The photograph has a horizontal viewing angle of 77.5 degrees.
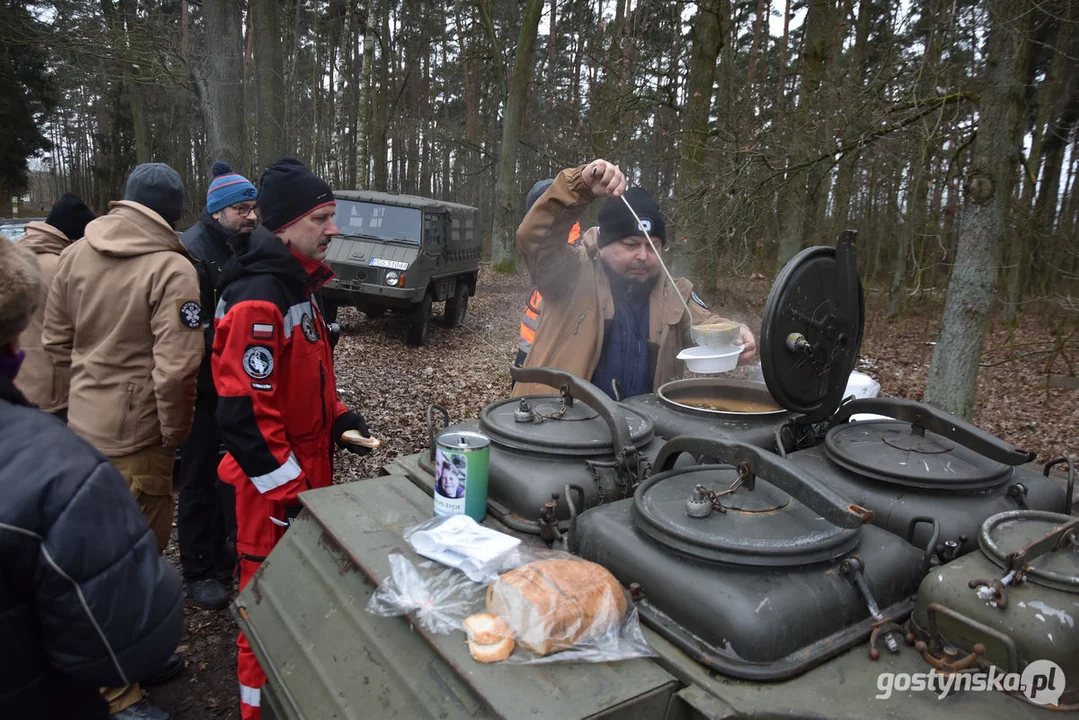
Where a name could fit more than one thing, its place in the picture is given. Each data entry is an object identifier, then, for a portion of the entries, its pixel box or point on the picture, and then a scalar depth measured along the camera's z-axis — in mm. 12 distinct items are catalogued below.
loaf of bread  1439
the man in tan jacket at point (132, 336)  3150
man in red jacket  2533
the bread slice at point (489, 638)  1429
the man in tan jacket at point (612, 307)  3037
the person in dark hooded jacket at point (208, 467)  3943
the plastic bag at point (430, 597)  1568
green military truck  10078
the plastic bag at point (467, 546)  1699
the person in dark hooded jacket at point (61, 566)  1327
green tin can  1954
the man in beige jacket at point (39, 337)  3561
